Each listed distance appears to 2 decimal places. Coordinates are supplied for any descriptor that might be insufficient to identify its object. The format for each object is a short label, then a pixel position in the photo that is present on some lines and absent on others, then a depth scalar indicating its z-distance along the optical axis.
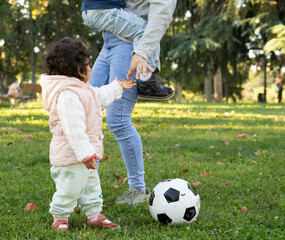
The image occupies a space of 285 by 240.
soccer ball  2.90
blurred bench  17.92
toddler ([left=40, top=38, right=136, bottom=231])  2.50
